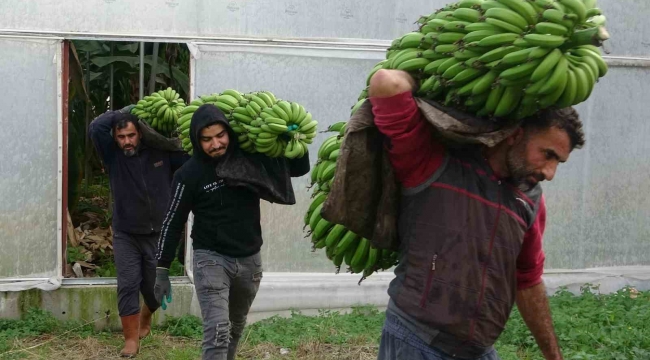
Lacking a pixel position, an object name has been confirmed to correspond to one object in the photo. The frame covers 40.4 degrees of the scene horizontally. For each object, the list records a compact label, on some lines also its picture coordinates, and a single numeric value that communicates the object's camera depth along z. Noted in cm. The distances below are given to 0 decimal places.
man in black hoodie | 539
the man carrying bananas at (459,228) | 298
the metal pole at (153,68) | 862
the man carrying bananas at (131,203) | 679
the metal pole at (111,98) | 901
